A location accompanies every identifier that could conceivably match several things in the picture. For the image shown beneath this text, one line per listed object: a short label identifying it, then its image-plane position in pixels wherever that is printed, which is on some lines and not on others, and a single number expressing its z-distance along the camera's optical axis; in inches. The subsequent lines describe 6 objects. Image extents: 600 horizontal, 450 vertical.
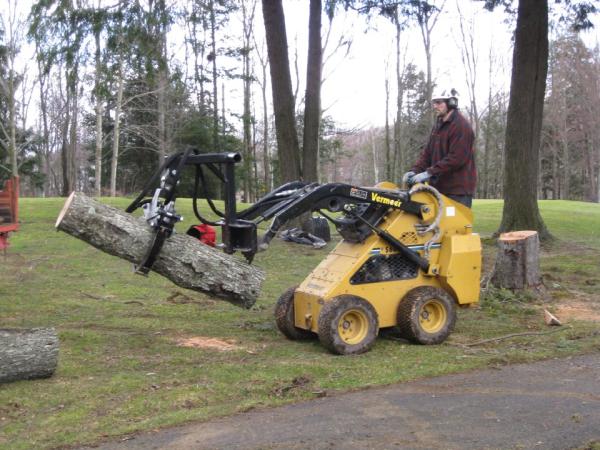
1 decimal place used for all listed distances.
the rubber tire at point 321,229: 591.2
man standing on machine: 268.8
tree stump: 355.9
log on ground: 203.6
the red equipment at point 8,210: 400.5
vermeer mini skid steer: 228.5
